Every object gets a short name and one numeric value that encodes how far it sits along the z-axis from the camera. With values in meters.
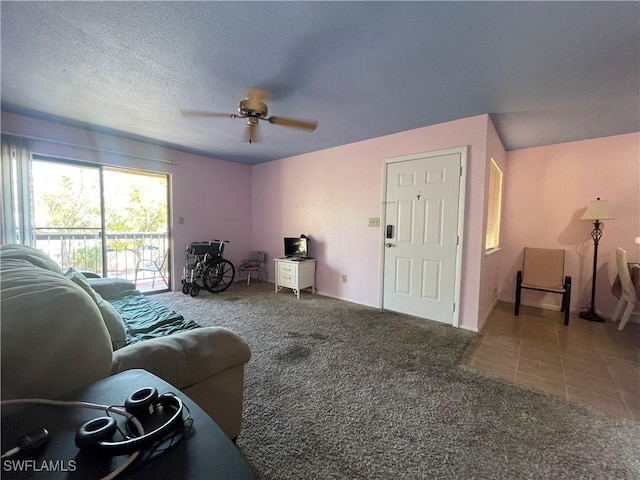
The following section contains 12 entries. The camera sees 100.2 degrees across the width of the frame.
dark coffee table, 0.51
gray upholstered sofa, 0.77
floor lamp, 3.27
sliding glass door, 3.60
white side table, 4.25
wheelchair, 4.35
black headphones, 0.54
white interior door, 3.09
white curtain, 3.01
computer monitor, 4.50
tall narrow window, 3.35
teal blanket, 1.66
